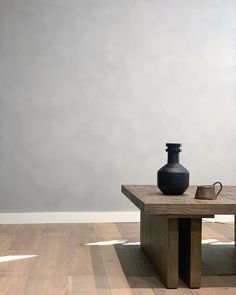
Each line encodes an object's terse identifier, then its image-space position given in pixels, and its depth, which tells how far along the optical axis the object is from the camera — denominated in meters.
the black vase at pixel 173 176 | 2.31
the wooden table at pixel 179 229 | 2.01
